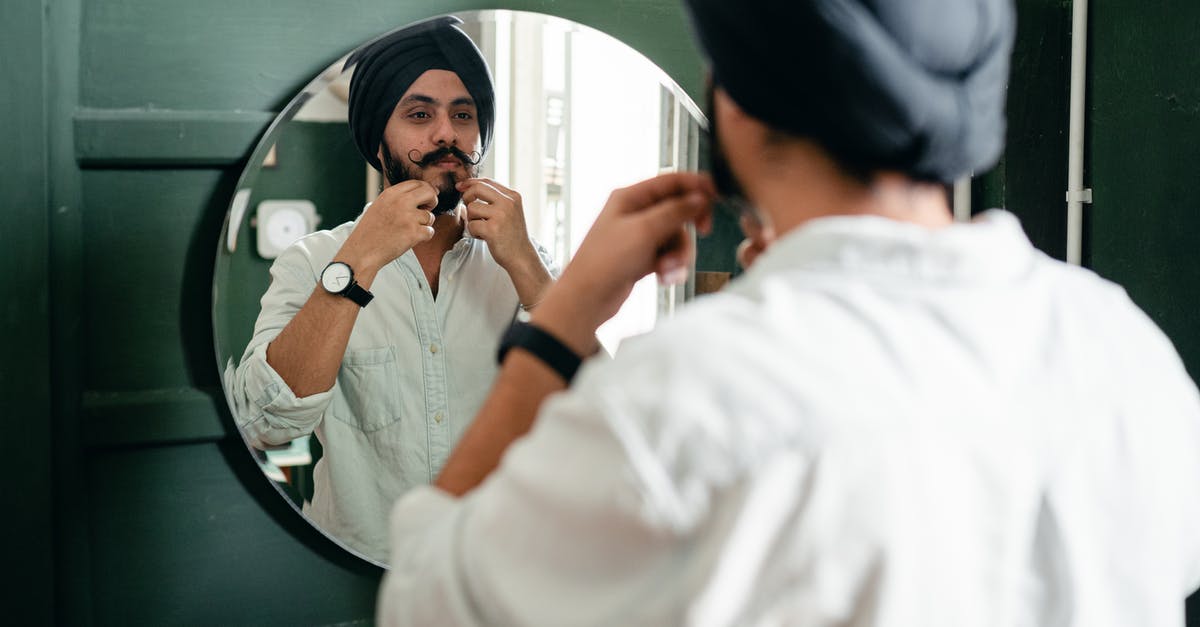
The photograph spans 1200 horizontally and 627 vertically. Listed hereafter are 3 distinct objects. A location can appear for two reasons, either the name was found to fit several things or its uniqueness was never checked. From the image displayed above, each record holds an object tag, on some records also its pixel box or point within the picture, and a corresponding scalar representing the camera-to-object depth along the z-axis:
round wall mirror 1.04
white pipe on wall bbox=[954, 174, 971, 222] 1.33
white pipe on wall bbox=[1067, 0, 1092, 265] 1.26
